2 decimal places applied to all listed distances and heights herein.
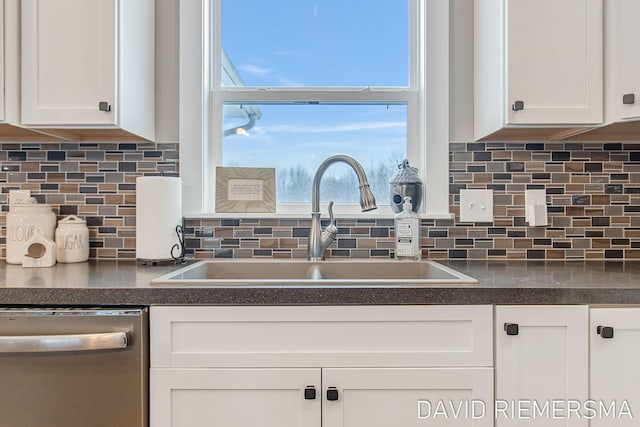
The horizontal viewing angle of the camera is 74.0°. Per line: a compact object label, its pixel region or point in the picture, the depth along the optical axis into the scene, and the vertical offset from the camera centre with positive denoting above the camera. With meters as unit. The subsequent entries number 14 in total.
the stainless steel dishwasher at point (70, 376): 1.05 -0.41
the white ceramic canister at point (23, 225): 1.54 -0.06
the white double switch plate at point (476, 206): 1.68 +0.01
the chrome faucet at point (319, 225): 1.59 -0.06
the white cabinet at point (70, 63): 1.41 +0.49
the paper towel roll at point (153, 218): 1.52 -0.03
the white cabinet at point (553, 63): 1.40 +0.48
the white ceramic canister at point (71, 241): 1.57 -0.12
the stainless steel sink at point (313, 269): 1.57 -0.22
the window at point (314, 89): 1.81 +0.51
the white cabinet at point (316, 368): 1.09 -0.41
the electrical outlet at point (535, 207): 1.64 +0.01
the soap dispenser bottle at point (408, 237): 1.58 -0.10
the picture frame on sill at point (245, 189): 1.72 +0.08
